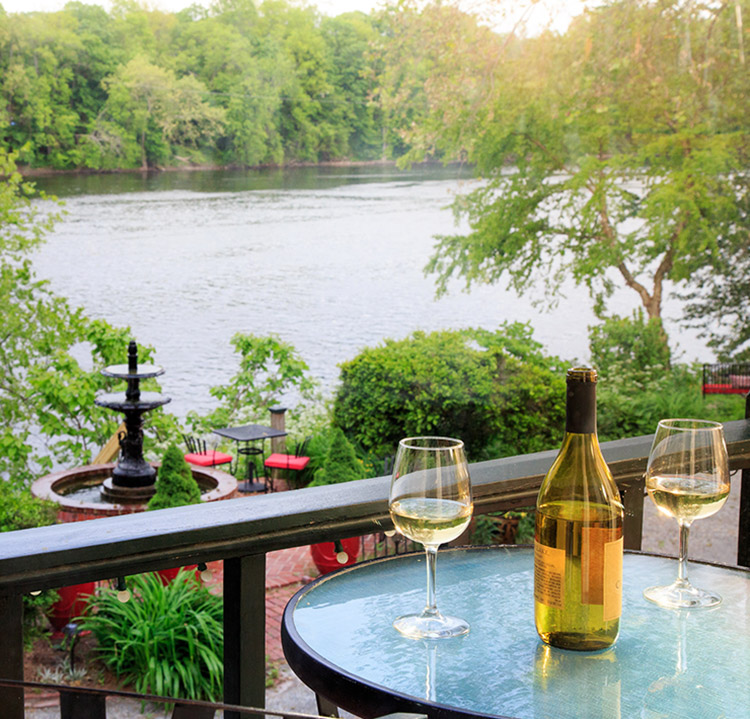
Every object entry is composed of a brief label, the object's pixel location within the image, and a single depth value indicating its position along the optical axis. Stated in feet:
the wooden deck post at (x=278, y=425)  20.42
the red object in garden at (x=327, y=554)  13.64
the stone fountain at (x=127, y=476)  15.24
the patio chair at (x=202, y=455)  19.30
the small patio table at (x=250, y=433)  17.98
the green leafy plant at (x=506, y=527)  14.60
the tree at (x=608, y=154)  25.90
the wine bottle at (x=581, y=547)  2.42
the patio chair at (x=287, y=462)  18.72
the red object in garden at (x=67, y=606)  11.93
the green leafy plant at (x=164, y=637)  10.23
